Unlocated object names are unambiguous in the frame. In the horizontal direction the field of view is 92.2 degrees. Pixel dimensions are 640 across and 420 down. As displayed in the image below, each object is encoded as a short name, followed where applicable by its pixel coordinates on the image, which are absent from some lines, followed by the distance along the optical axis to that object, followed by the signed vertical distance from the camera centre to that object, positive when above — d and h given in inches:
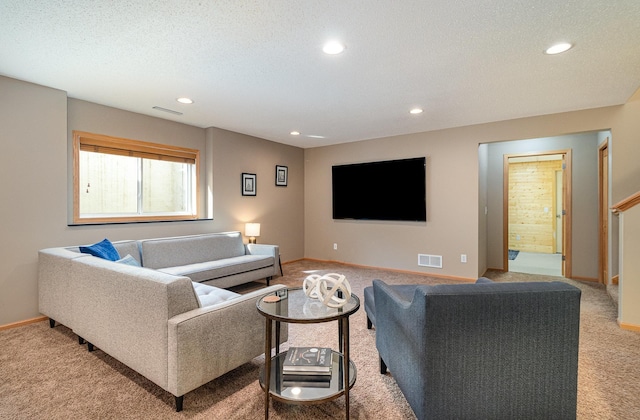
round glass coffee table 62.0 -30.0
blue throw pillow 106.4 -13.7
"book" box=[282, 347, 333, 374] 70.2 -35.5
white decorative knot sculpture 68.7 -18.5
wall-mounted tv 196.2 +13.8
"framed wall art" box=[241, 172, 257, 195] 199.2 +17.7
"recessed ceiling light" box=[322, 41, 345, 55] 86.4 +47.1
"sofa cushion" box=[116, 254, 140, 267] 103.7 -17.0
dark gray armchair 51.7 -24.2
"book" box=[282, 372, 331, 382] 68.6 -37.3
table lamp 193.8 -12.0
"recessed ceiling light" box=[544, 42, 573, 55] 86.9 +46.9
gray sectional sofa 66.0 -27.0
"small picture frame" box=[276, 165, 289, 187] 225.3 +26.3
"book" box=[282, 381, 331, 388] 66.8 -37.9
